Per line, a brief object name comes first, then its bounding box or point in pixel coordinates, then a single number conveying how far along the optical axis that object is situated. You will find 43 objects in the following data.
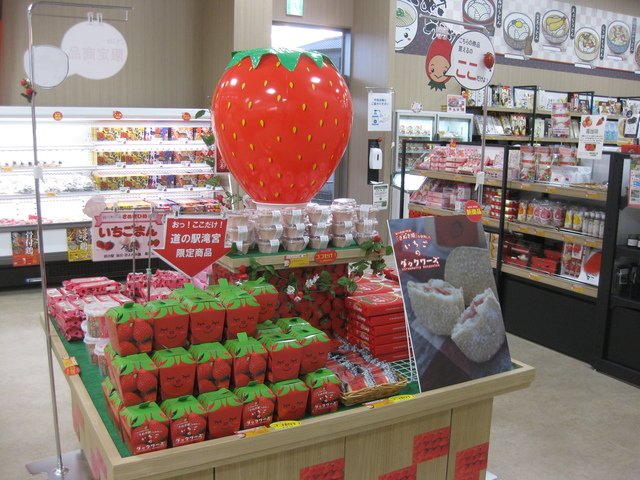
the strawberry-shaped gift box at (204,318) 2.01
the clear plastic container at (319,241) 2.64
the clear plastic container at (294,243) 2.57
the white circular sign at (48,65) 2.59
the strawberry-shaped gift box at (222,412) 1.83
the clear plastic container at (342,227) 2.68
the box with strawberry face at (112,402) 1.86
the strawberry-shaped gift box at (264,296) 2.26
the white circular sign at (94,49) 2.57
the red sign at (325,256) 2.61
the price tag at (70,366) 2.33
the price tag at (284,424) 1.91
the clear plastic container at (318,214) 2.64
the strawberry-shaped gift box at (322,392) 2.02
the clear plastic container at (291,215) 2.55
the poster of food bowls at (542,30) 9.96
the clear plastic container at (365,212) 2.74
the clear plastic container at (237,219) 2.50
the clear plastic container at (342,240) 2.69
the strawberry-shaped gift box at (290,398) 1.94
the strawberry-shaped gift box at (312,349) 2.06
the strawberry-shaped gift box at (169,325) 1.96
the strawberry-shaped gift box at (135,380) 1.81
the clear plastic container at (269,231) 2.51
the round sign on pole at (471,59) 3.47
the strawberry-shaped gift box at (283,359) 1.98
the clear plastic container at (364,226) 2.74
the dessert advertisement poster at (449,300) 2.27
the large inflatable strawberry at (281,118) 2.21
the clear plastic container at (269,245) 2.53
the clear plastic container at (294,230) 2.55
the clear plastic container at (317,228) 2.64
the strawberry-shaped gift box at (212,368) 1.91
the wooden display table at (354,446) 1.79
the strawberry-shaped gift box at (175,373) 1.86
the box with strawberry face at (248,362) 1.95
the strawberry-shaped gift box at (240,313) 2.08
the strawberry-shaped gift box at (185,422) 1.78
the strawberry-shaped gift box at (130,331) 1.91
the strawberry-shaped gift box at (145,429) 1.73
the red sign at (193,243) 2.21
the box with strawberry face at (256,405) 1.89
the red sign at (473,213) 2.48
